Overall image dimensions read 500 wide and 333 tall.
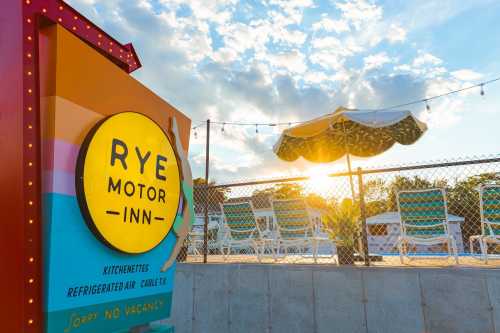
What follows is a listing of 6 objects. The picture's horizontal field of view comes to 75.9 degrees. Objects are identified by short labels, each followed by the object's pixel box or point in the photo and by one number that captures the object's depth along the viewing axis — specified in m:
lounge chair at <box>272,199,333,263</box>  5.55
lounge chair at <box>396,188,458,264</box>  4.66
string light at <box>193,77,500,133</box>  8.14
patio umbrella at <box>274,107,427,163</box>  5.92
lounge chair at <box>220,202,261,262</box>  6.05
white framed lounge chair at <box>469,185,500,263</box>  4.54
